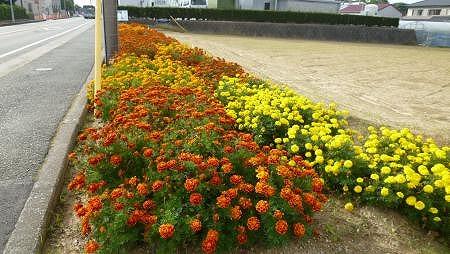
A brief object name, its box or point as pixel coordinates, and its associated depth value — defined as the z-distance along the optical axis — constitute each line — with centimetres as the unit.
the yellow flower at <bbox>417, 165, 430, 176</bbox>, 334
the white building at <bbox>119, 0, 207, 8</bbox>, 4647
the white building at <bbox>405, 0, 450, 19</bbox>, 6700
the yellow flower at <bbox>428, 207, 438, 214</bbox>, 309
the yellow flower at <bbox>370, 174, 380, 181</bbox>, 342
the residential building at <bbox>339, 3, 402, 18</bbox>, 6675
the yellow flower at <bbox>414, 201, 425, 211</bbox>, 310
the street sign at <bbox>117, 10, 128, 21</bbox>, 1274
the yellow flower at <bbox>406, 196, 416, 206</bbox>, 316
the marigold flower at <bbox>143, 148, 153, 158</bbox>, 291
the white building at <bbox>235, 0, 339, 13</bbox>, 4376
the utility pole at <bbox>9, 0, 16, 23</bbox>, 4411
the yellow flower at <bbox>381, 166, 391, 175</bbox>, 341
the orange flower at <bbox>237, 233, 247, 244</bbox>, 257
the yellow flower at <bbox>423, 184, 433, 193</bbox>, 315
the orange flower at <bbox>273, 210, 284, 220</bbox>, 252
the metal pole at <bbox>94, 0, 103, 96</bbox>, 564
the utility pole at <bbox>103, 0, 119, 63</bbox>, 845
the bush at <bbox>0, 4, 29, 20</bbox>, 4359
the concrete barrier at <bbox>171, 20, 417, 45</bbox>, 2939
